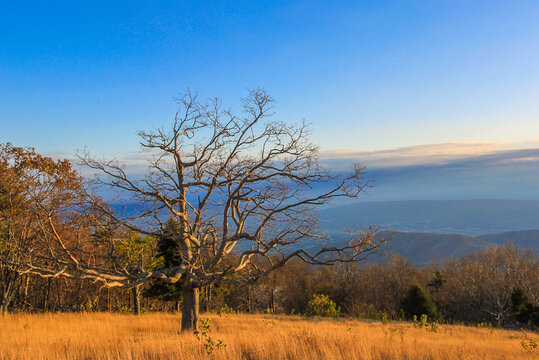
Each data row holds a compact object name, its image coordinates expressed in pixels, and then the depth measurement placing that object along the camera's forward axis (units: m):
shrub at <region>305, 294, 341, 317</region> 20.88
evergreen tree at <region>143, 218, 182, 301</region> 23.14
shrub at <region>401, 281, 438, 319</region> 36.19
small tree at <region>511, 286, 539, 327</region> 34.84
